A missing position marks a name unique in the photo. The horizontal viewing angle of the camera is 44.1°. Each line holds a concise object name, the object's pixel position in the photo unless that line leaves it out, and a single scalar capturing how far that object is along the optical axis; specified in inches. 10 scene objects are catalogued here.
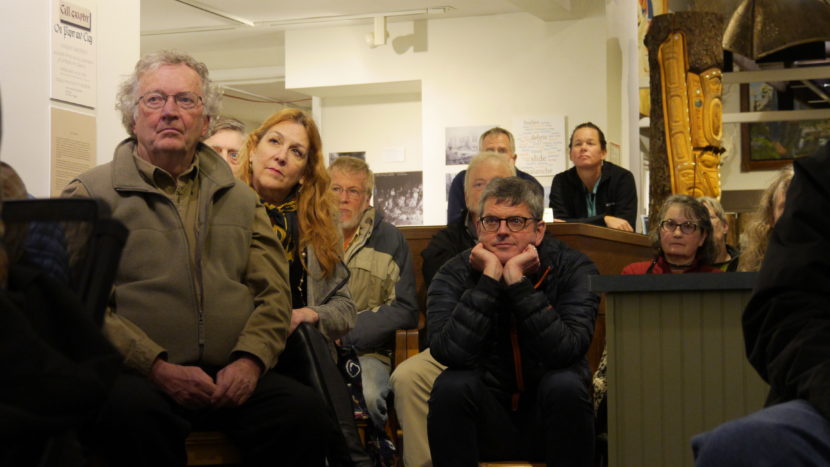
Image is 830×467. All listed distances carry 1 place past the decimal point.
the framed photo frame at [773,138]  421.4
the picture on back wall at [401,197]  399.5
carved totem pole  249.8
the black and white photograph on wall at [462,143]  372.8
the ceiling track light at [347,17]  369.4
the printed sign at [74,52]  151.6
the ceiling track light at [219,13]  363.0
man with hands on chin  113.7
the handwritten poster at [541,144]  360.8
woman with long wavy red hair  121.9
